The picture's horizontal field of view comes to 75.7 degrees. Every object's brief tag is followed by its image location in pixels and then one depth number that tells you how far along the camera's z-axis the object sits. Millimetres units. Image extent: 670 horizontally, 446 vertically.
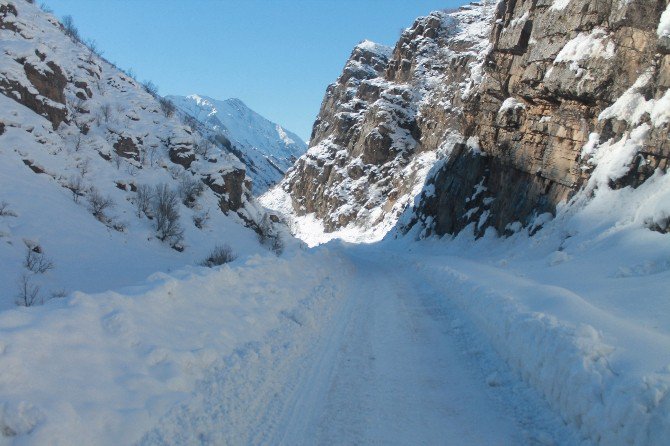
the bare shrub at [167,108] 46906
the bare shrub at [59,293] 14334
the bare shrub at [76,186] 24303
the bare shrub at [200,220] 31969
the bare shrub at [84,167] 26720
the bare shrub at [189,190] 33312
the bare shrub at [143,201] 27859
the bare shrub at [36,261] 16547
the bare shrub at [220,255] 24488
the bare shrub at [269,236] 37006
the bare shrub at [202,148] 41147
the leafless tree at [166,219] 26953
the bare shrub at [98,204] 24219
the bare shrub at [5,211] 18706
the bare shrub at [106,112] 35531
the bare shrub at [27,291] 13590
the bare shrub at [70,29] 50656
